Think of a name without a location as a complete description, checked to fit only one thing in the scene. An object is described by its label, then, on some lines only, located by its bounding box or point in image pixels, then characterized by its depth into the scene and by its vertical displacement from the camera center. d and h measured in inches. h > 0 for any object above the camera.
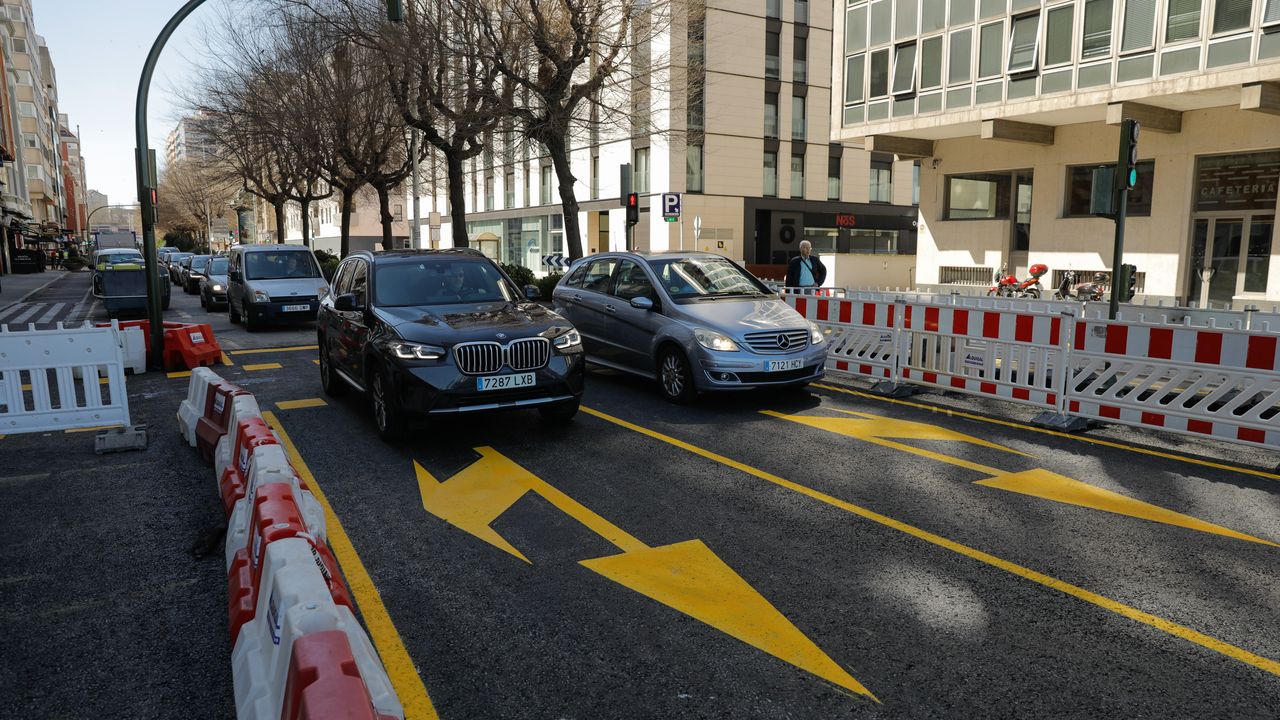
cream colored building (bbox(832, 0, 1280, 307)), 745.6 +113.0
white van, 684.7 -40.3
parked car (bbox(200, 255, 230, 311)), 921.5 -53.6
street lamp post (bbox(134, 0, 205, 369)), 474.8 +17.9
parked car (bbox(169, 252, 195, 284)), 1608.1 -60.4
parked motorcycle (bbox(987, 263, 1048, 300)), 821.9 -50.5
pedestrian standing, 538.3 -22.8
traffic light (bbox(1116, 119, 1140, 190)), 389.7 +37.0
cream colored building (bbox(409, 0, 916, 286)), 1582.2 +127.4
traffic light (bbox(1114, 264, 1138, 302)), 435.5 -24.1
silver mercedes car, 358.0 -39.9
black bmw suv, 283.7 -36.5
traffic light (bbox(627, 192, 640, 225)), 750.5 +22.2
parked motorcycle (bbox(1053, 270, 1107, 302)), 743.7 -51.0
